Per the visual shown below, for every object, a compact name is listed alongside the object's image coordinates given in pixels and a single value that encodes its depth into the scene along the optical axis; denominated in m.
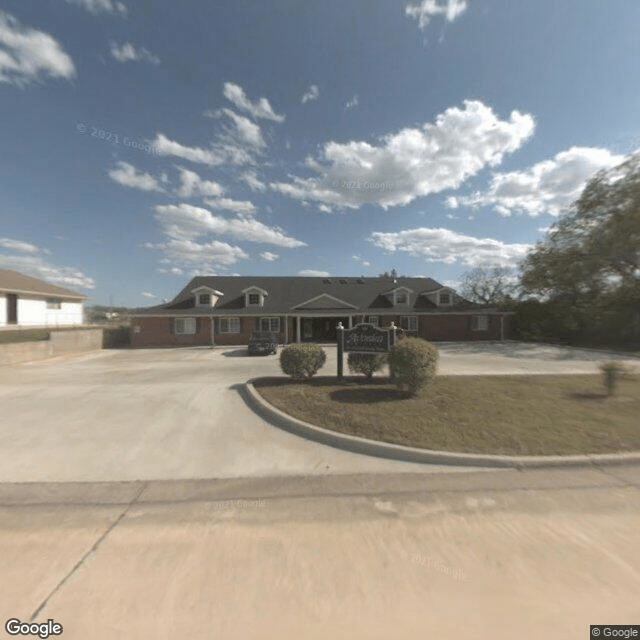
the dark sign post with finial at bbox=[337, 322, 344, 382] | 9.07
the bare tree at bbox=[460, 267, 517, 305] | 31.06
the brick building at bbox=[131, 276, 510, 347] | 24.50
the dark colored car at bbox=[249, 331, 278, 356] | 18.98
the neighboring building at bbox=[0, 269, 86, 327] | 25.98
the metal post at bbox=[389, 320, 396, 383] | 8.52
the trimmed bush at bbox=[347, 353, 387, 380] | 8.81
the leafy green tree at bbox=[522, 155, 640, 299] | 21.89
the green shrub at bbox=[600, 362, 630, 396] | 8.07
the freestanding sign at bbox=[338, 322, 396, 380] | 8.63
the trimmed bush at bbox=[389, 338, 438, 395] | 7.52
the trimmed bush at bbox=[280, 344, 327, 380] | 9.23
